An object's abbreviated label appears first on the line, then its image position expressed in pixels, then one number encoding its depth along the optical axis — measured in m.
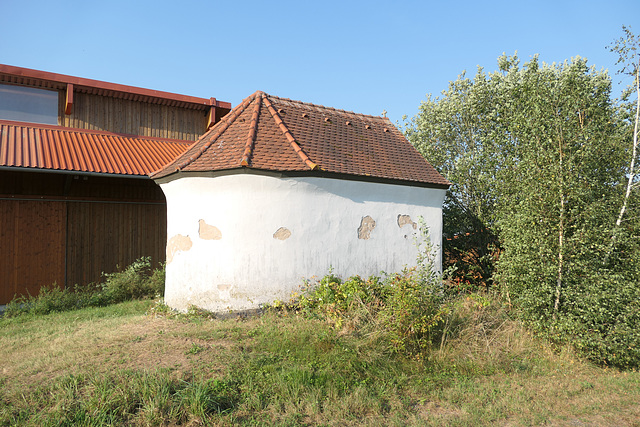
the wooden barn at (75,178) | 10.13
